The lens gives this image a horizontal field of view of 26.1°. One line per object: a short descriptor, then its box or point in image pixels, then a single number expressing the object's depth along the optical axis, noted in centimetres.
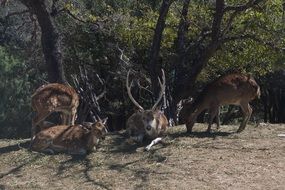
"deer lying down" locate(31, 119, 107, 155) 1055
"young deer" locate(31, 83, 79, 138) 1145
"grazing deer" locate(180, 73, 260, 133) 1198
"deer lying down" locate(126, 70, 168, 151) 1099
